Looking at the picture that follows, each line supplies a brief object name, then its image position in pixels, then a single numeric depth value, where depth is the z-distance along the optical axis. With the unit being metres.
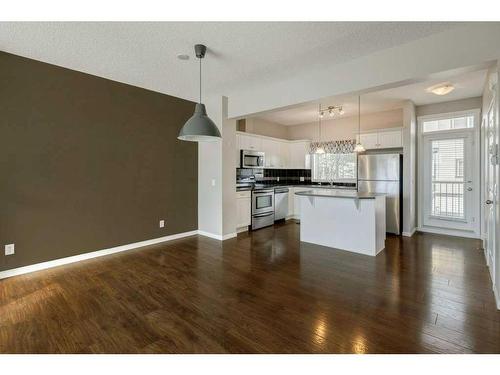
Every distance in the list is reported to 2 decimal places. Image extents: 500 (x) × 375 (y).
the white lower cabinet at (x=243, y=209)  5.37
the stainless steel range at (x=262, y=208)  5.75
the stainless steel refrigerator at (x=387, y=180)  5.19
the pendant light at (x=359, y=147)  5.29
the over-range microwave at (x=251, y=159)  5.95
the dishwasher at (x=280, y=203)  6.41
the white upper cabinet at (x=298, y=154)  7.08
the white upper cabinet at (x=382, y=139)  5.32
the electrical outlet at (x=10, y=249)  3.16
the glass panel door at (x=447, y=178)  5.10
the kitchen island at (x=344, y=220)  3.91
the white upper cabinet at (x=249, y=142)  5.93
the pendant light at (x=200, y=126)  2.77
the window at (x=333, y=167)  6.42
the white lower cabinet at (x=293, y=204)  6.91
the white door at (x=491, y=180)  2.63
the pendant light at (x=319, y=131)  5.86
